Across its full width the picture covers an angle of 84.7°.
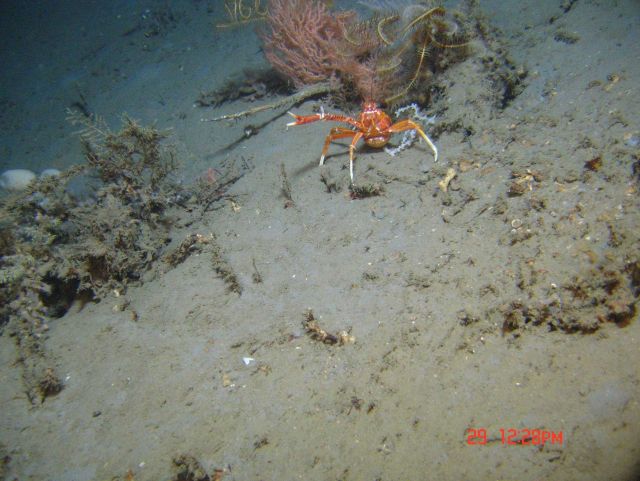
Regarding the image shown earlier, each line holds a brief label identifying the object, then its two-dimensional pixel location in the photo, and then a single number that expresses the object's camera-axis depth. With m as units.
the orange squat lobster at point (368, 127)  4.22
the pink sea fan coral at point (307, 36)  5.32
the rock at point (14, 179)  6.33
